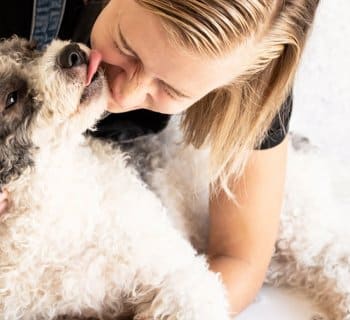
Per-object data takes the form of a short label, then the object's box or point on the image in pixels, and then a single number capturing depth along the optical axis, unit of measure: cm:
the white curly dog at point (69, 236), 123
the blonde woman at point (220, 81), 113
